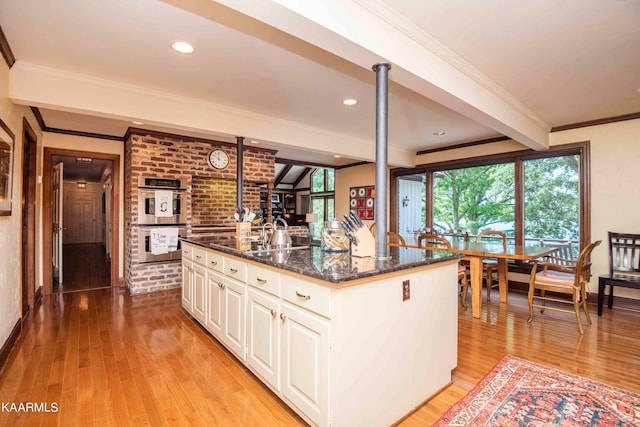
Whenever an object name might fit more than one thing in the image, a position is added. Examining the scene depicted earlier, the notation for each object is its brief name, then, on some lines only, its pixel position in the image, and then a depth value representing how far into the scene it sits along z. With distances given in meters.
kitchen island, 1.50
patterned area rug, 1.75
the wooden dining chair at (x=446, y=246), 3.69
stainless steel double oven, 4.42
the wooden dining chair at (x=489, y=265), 4.04
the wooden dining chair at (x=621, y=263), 3.56
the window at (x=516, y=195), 4.37
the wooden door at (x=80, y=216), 10.20
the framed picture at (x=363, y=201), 7.21
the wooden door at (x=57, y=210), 4.69
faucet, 2.64
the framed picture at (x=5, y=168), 2.28
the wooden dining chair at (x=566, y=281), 3.04
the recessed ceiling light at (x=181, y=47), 2.26
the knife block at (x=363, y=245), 2.06
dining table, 3.23
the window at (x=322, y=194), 9.49
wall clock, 5.12
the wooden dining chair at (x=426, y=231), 5.70
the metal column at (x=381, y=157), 2.02
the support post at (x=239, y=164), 3.82
